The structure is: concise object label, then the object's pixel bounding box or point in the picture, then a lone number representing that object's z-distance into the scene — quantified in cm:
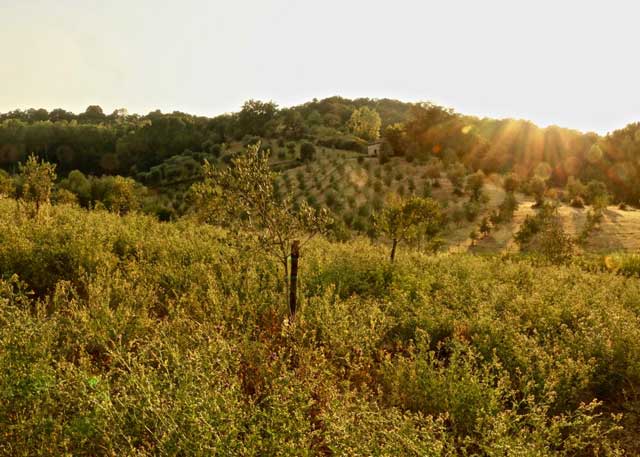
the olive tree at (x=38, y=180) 1351
